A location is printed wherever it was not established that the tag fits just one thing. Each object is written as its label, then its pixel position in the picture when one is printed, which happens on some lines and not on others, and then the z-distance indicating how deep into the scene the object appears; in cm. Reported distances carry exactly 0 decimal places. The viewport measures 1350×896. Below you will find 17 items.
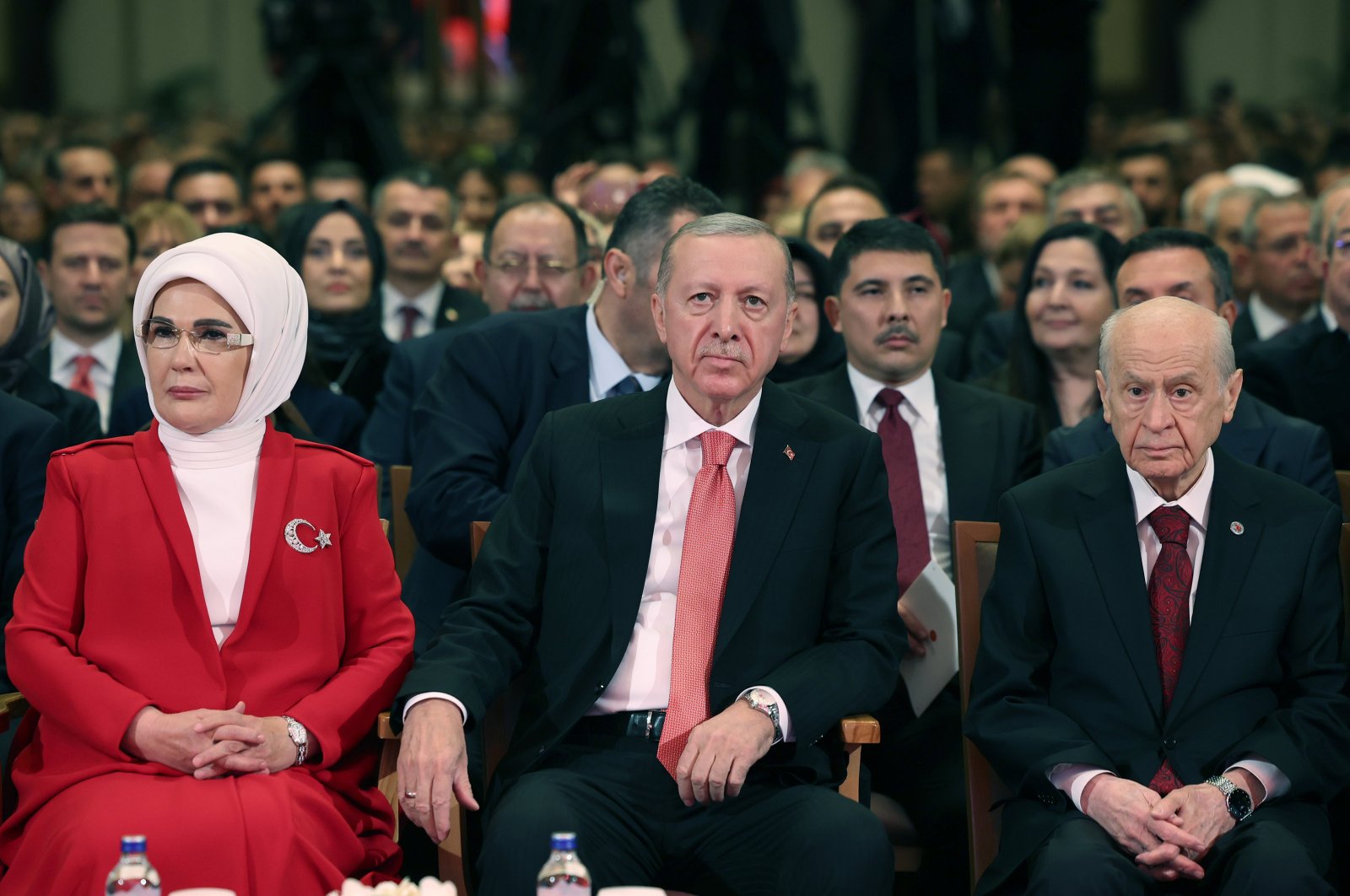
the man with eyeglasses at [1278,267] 1159
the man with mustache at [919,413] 792
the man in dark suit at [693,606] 629
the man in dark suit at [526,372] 823
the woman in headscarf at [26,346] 847
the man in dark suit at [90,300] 1127
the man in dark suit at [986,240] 1327
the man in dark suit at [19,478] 721
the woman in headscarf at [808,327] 1010
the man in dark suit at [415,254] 1288
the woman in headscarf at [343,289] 1137
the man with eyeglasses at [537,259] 1102
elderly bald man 620
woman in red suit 592
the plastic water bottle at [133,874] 485
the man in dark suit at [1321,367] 933
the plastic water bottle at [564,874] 495
